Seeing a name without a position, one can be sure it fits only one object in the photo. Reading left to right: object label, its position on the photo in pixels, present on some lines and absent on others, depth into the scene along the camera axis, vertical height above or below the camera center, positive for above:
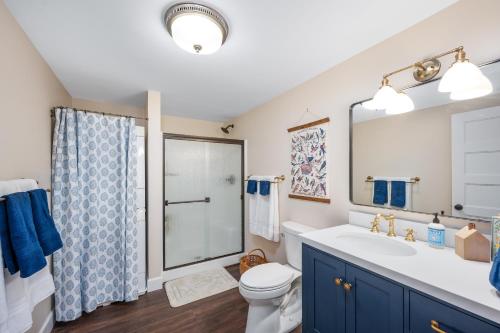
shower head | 3.63 +0.66
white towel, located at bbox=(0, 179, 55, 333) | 0.90 -0.63
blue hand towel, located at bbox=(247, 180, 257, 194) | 2.73 -0.26
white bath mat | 2.22 -1.38
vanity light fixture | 1.01 +0.45
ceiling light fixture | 1.18 +0.84
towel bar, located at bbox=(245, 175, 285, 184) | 2.45 -0.14
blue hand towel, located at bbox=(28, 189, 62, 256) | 1.17 -0.34
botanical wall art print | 1.95 +0.05
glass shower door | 2.74 -0.46
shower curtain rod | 1.88 +0.51
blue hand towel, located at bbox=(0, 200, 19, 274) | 0.94 -0.36
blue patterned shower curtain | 1.86 -0.41
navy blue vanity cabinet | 0.78 -0.64
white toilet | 1.59 -1.02
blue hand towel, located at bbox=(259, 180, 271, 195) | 2.52 -0.24
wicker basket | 2.54 -1.18
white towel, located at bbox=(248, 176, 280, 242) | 2.44 -0.57
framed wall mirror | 1.08 +0.08
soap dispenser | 1.15 -0.38
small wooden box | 0.98 -0.37
